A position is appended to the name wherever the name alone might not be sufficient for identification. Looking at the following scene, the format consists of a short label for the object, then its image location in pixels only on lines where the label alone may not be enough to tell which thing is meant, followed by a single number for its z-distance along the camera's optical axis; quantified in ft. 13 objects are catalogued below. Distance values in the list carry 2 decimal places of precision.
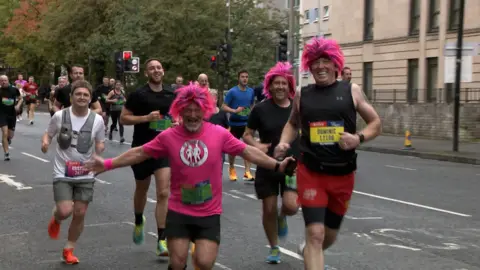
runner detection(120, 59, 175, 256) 24.99
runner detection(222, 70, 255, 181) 41.83
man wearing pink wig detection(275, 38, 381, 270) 19.07
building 94.07
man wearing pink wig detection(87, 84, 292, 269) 17.83
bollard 74.69
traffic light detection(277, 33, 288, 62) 90.63
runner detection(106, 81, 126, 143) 75.82
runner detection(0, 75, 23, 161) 53.83
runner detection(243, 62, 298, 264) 23.85
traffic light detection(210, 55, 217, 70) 107.86
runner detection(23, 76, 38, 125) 108.68
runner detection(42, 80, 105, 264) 23.47
